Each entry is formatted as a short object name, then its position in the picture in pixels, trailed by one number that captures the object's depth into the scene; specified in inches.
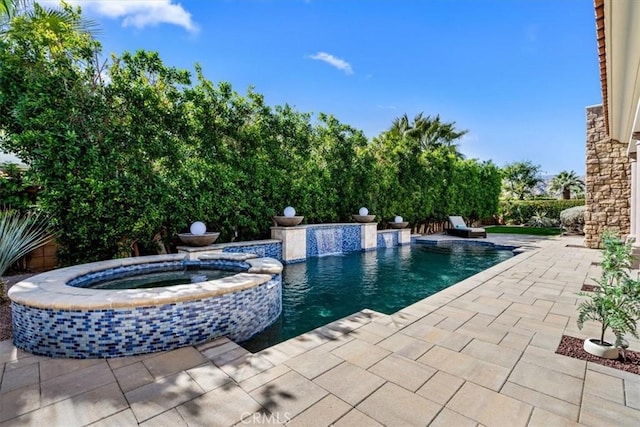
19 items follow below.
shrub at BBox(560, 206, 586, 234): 707.4
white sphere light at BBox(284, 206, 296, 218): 431.5
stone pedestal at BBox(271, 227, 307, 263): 409.1
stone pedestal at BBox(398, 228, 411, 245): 603.8
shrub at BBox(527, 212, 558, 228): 941.2
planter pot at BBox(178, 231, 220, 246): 331.0
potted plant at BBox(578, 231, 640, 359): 122.7
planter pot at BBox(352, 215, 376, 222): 542.0
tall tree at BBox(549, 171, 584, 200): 1272.1
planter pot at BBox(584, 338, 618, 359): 130.8
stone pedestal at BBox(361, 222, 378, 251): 527.5
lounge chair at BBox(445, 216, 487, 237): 647.8
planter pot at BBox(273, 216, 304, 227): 428.5
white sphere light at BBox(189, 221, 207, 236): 337.7
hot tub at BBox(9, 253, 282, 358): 138.6
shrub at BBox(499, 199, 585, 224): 969.5
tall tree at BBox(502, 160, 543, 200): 1488.7
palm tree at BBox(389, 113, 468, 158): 1071.0
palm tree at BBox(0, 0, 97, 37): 270.8
